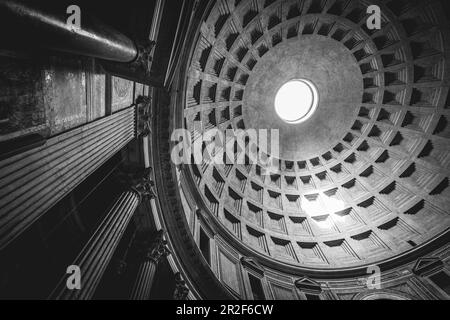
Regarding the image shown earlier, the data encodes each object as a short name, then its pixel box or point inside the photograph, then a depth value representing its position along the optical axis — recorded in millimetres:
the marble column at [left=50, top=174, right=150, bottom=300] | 5625
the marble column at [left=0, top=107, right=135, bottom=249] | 4505
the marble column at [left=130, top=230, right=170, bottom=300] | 8613
